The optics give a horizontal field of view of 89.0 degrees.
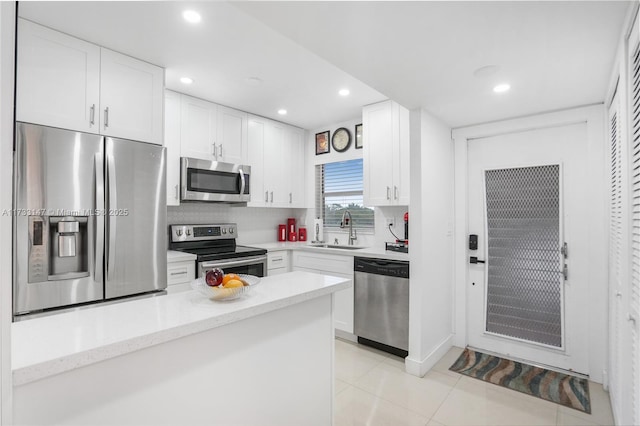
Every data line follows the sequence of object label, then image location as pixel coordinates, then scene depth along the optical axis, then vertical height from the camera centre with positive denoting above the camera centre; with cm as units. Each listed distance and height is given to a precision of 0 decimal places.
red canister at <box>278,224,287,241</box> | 448 -27
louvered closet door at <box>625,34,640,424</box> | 138 -10
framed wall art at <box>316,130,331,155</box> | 437 +96
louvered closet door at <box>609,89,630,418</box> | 181 -33
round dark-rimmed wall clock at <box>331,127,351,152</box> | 414 +96
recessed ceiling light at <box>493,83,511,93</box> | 230 +91
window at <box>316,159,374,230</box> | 416 +27
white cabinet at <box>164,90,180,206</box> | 310 +68
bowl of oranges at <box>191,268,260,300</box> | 122 -28
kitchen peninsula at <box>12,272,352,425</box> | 84 -48
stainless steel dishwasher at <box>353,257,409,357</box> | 298 -86
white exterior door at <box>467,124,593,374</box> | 278 -33
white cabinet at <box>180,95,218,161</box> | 321 +87
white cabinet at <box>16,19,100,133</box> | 204 +89
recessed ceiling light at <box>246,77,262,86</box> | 285 +118
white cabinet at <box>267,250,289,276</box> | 367 -56
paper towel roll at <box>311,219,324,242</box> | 430 -20
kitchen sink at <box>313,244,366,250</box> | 398 -41
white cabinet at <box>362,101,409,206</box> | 329 +63
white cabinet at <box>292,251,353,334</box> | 341 -63
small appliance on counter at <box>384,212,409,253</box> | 331 -32
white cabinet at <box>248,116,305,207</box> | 388 +64
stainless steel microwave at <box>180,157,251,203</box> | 317 +33
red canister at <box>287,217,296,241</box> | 455 -17
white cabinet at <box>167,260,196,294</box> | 280 -54
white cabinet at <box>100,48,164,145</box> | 237 +88
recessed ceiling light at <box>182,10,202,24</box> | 193 +119
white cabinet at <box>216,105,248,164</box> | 351 +86
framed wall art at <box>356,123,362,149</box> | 402 +97
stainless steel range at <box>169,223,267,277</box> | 305 -38
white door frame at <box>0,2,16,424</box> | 62 +9
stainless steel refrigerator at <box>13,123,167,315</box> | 198 -3
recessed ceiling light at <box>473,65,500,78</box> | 204 +92
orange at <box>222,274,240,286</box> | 125 -25
